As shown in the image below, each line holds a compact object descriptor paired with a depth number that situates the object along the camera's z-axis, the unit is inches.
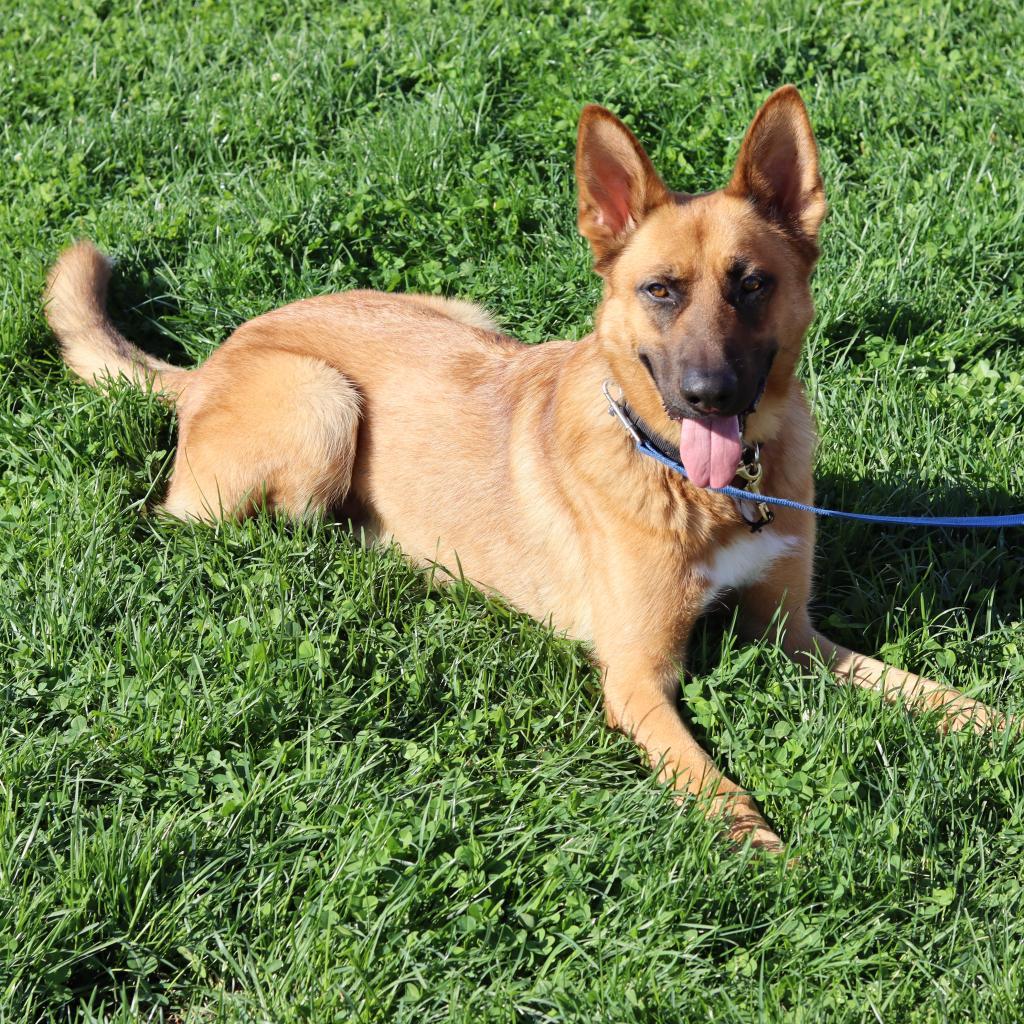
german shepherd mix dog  130.0
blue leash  131.5
